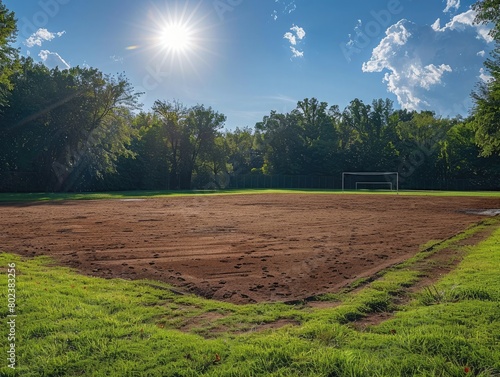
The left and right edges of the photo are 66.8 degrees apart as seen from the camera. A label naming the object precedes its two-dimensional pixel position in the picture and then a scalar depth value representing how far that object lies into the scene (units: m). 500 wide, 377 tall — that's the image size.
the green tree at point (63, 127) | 43.72
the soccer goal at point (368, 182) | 65.06
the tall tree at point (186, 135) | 66.50
